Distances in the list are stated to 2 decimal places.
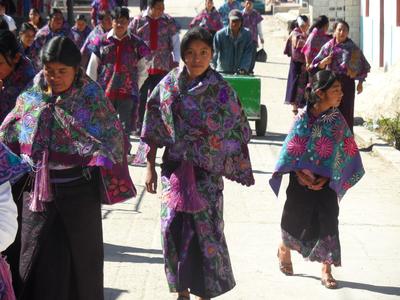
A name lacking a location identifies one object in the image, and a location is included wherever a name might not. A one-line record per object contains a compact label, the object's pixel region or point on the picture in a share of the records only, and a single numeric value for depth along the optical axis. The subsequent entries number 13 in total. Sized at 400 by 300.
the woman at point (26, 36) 12.71
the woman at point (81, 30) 15.24
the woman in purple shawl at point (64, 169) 5.79
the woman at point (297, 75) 15.76
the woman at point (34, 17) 17.36
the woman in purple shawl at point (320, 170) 7.19
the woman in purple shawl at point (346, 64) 12.67
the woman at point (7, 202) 4.40
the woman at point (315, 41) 14.50
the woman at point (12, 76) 6.55
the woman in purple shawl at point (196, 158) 6.52
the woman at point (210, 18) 21.06
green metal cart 13.44
